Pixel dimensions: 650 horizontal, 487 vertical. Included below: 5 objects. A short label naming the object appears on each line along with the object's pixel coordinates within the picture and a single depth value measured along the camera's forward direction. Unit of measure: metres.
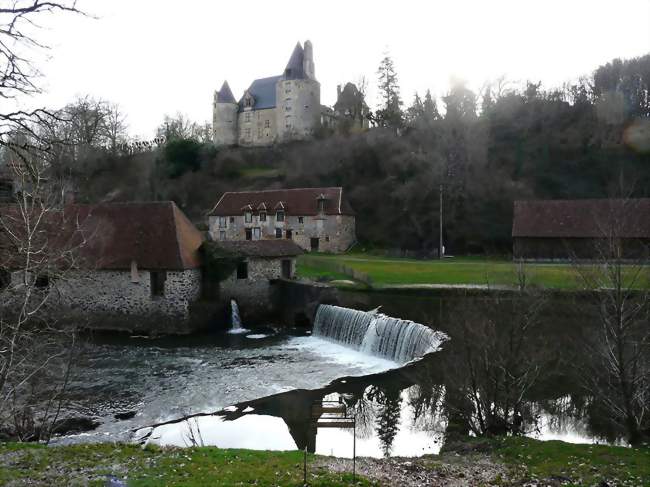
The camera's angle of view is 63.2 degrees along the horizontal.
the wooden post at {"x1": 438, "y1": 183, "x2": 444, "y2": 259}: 39.94
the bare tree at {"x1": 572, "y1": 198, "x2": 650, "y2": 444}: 10.19
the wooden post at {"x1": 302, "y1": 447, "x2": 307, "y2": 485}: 8.47
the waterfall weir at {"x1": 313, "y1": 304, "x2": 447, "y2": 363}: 19.70
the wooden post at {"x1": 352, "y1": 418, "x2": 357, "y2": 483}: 8.64
